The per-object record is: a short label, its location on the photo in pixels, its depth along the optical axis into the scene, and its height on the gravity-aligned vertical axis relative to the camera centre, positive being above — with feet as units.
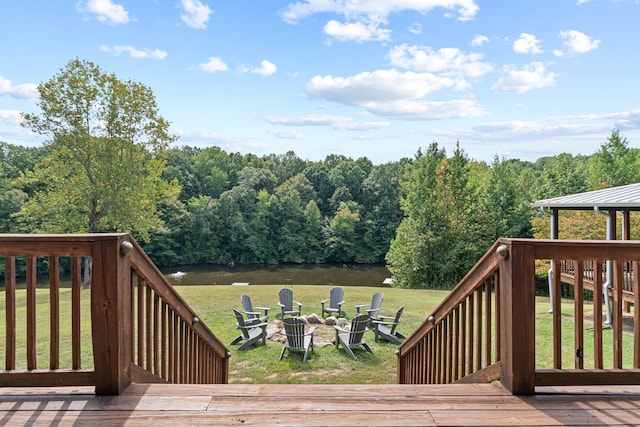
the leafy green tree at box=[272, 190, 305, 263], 131.64 -3.54
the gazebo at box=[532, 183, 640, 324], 28.86 +0.74
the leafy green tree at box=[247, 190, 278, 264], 130.00 -6.78
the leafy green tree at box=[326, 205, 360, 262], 128.26 -7.00
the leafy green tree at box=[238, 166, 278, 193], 150.92 +15.40
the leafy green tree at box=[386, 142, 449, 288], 81.15 -4.81
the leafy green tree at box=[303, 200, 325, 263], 132.67 -6.78
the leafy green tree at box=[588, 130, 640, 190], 82.33 +10.97
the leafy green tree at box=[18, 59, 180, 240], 55.42 +10.66
